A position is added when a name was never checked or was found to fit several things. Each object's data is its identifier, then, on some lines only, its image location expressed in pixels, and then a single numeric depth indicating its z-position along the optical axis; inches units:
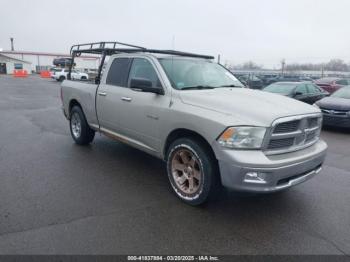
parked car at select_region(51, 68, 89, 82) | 1344.6
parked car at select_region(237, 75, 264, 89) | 822.2
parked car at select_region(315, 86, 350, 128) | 337.1
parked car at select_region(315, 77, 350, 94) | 737.1
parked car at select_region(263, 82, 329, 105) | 417.1
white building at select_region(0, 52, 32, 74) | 2230.6
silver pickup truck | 125.2
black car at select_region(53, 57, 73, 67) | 1700.1
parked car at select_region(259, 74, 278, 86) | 1000.9
